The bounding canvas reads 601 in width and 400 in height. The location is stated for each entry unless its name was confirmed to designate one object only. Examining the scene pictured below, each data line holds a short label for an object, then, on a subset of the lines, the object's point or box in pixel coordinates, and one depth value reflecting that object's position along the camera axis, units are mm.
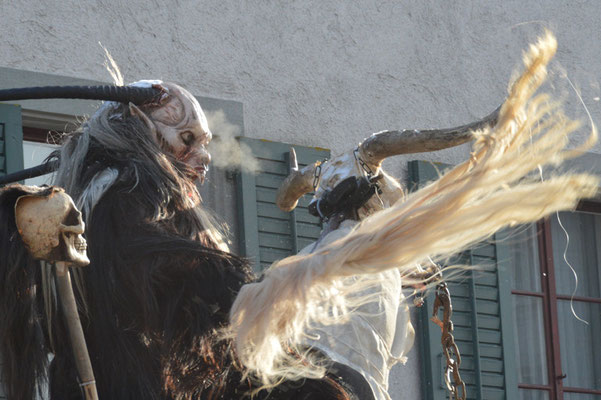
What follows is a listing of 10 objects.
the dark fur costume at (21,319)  6354
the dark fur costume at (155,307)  6341
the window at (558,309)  13920
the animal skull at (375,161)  7870
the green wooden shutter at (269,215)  11910
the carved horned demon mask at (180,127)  7163
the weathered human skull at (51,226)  5948
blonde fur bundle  5867
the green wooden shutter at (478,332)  12637
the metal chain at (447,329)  8014
